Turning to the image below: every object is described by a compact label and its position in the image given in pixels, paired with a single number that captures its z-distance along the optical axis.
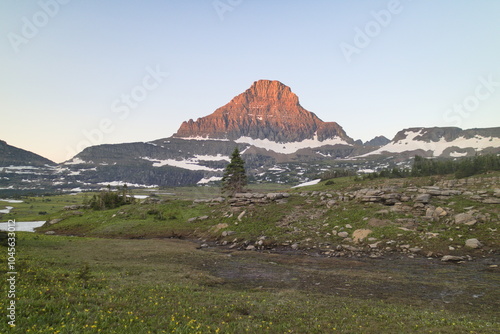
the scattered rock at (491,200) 36.16
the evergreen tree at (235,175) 74.81
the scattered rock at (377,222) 37.97
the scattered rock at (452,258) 27.79
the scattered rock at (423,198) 40.97
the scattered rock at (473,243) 29.61
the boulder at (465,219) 33.50
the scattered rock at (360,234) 36.09
